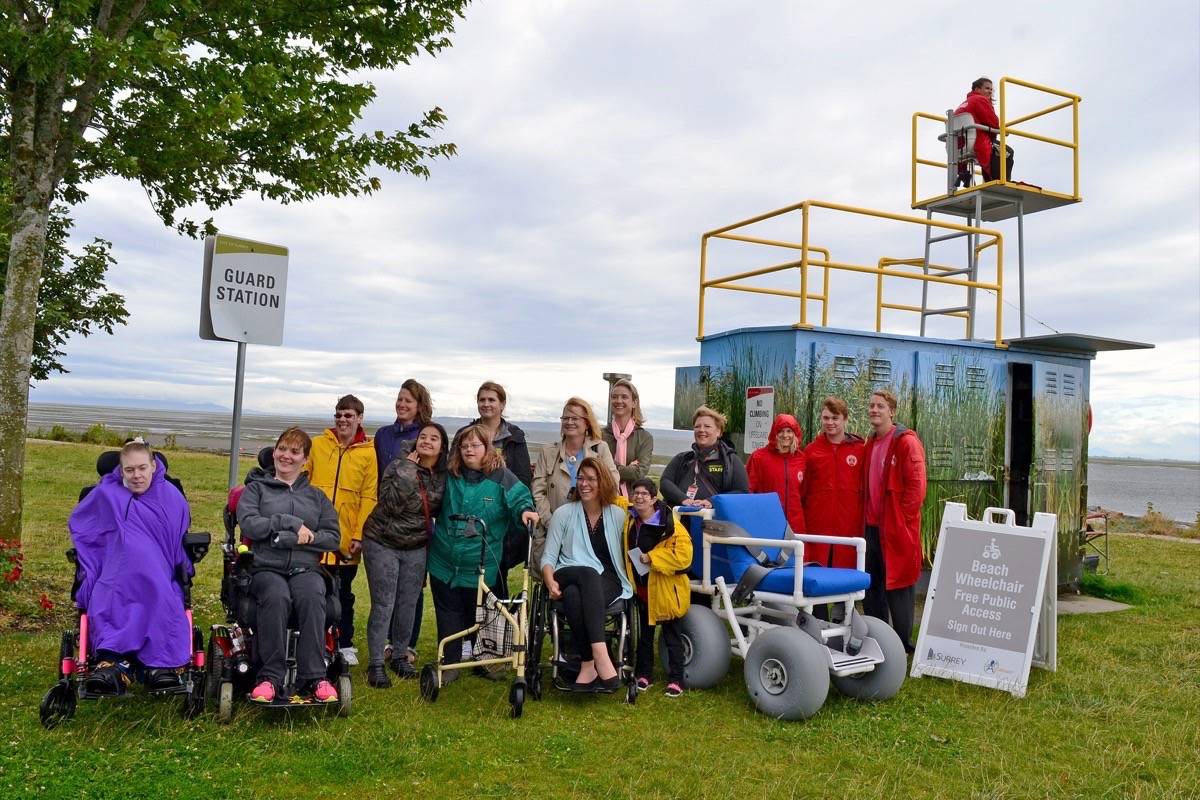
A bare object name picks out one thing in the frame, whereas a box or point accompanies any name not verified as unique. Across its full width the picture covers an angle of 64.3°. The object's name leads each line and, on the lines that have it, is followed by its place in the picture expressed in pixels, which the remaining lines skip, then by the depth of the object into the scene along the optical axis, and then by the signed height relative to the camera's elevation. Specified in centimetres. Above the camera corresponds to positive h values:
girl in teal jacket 592 -54
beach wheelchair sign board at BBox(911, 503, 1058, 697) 625 -97
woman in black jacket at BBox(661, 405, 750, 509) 664 -15
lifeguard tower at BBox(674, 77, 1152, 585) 839 +77
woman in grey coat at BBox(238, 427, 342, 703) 491 -70
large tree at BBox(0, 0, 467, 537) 679 +248
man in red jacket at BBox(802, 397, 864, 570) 705 -21
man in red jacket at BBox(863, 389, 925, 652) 670 -41
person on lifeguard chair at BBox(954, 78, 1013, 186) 990 +352
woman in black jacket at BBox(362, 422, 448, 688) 585 -63
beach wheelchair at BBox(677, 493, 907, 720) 543 -107
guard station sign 627 +90
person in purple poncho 480 -78
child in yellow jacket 583 -78
